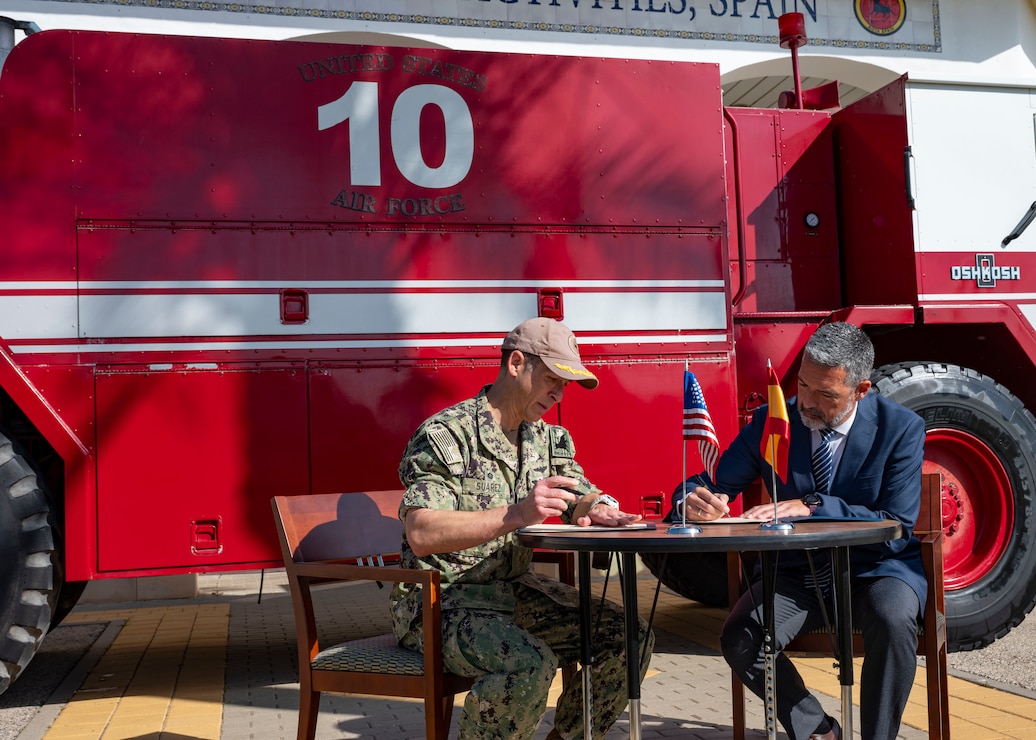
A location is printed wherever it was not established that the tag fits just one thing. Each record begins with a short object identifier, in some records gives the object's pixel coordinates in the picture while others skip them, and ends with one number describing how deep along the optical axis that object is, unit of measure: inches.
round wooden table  100.5
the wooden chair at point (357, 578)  112.6
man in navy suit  119.7
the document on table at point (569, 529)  113.7
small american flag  118.1
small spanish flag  115.2
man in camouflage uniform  111.4
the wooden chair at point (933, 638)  126.0
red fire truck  175.9
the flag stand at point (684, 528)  107.1
